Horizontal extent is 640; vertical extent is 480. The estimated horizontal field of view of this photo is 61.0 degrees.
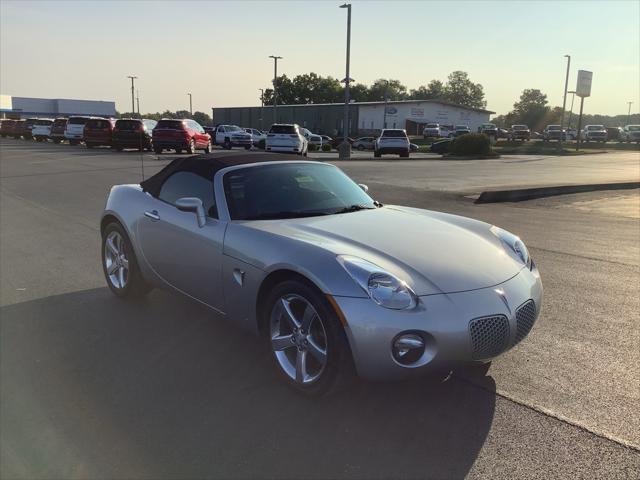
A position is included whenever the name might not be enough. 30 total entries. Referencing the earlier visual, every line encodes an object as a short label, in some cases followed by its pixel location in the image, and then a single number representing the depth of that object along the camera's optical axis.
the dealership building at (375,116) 79.25
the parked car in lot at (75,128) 33.75
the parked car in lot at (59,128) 37.06
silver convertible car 2.92
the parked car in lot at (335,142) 52.10
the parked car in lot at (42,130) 40.88
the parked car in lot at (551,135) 62.44
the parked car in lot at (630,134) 59.59
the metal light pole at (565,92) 50.84
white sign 49.44
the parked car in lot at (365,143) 51.72
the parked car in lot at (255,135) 38.83
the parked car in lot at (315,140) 44.09
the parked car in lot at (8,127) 47.16
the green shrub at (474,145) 35.16
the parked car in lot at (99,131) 30.52
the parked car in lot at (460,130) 61.36
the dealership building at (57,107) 129.25
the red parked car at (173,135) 25.73
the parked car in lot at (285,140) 26.09
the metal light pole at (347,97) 31.14
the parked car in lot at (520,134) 60.78
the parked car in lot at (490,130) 62.71
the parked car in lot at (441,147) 39.68
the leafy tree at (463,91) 165.88
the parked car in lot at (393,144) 32.56
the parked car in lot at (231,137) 36.31
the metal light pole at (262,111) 86.10
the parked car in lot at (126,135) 27.77
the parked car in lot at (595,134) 60.78
